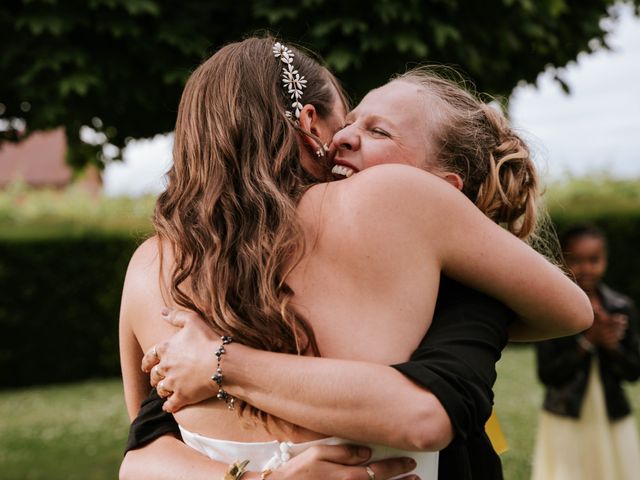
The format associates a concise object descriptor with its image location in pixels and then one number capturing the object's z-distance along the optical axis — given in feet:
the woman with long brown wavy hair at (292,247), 6.39
